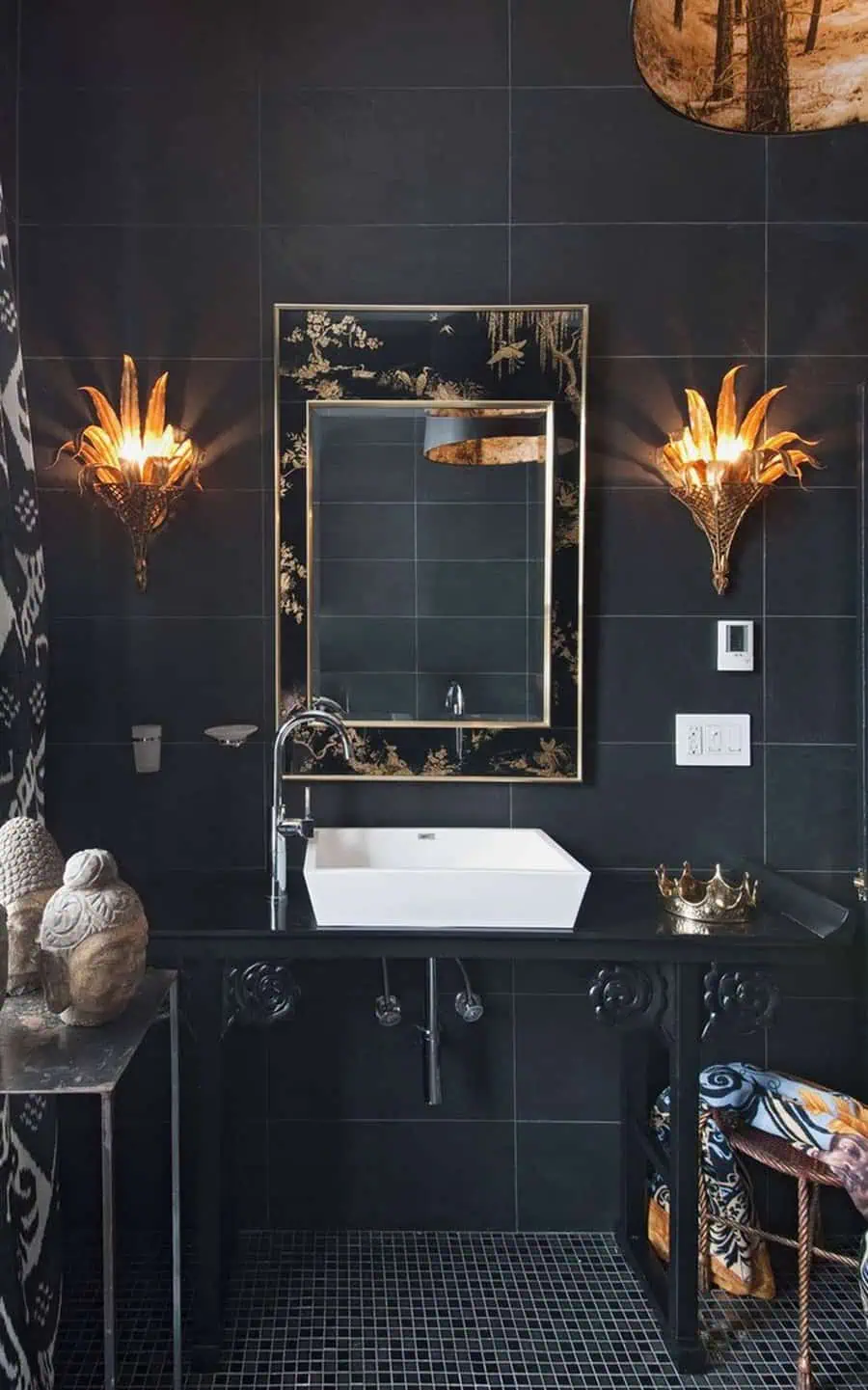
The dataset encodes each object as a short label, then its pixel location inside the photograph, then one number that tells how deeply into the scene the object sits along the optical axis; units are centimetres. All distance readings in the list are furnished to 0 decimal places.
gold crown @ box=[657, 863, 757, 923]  202
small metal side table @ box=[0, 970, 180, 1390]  135
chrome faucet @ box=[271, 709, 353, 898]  217
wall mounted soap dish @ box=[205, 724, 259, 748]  237
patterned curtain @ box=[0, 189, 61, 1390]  172
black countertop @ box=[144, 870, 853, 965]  194
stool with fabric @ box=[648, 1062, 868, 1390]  202
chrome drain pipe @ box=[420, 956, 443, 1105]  229
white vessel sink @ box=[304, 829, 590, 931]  192
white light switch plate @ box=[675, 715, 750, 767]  248
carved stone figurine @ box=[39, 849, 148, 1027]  150
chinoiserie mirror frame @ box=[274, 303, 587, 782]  242
